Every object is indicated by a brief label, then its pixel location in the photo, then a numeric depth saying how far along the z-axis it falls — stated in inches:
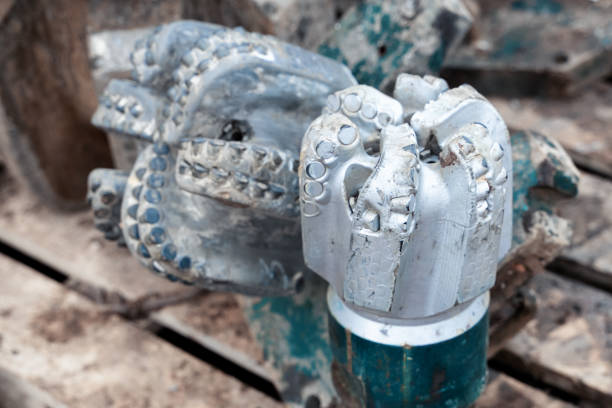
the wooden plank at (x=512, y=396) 59.1
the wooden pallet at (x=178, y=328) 60.3
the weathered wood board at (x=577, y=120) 71.0
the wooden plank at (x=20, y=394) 60.6
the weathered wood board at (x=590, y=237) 64.7
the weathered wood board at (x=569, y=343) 59.3
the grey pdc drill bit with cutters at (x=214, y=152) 52.1
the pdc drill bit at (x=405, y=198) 47.8
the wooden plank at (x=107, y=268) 63.7
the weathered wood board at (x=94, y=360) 60.6
